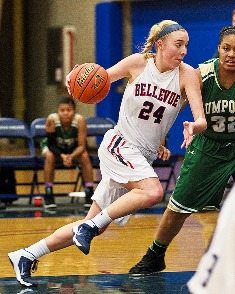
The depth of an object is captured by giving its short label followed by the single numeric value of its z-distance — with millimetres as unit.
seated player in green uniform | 12786
